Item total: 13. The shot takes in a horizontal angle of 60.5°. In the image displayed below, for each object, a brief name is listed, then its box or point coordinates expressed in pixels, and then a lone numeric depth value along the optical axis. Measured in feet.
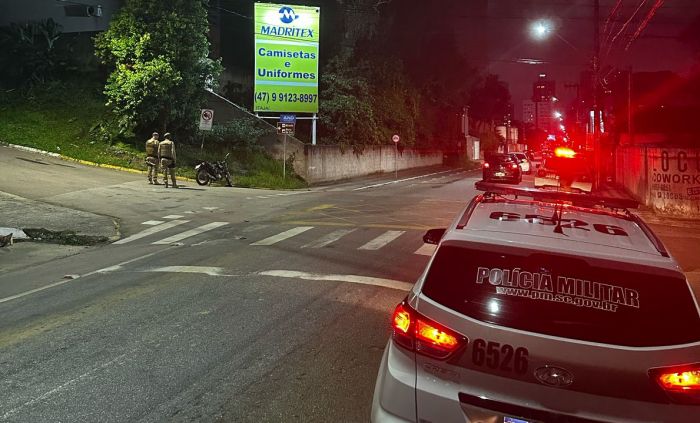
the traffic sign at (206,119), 79.97
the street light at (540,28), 78.97
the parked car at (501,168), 98.53
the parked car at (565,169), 72.32
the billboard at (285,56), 98.58
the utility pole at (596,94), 83.15
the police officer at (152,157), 70.59
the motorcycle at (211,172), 77.36
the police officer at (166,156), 69.10
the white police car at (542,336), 8.66
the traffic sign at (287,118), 92.60
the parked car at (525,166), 144.66
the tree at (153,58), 81.46
